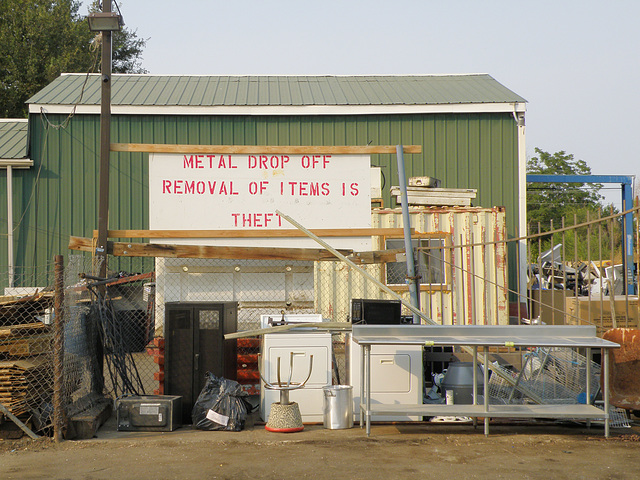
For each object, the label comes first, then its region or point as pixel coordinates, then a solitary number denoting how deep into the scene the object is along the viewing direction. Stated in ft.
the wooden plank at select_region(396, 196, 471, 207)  46.78
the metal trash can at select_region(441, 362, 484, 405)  26.16
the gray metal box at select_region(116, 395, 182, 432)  24.45
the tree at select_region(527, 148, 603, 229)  130.41
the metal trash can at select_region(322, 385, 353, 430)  24.52
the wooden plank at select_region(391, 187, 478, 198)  46.52
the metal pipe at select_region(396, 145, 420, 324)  28.78
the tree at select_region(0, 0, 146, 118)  94.68
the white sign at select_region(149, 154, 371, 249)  30.68
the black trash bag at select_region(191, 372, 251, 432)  24.36
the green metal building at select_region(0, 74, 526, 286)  51.21
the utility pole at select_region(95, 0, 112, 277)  28.45
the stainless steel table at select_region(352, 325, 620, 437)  22.21
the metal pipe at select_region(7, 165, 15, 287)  49.96
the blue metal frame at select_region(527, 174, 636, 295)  62.60
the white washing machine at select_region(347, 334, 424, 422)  25.27
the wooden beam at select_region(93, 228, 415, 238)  30.35
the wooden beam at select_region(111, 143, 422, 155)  30.35
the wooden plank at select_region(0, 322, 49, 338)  23.36
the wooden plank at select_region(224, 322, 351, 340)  25.34
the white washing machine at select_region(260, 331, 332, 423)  25.39
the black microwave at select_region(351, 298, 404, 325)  28.32
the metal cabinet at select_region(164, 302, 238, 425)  26.04
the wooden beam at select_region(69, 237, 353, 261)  29.01
